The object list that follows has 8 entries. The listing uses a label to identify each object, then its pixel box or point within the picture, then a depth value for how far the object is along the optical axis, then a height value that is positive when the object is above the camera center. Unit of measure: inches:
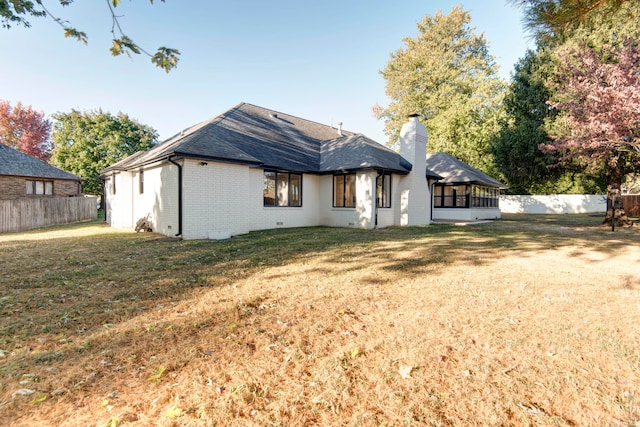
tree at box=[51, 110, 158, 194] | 1187.9 +272.5
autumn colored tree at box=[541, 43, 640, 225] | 485.7 +170.8
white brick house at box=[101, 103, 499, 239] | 419.2 +49.3
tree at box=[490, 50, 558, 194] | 682.8 +191.7
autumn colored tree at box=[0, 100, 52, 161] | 1445.6 +400.7
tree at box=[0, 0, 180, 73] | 161.2 +97.2
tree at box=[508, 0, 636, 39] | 200.1 +138.7
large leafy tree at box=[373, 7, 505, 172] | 1144.2 +539.6
